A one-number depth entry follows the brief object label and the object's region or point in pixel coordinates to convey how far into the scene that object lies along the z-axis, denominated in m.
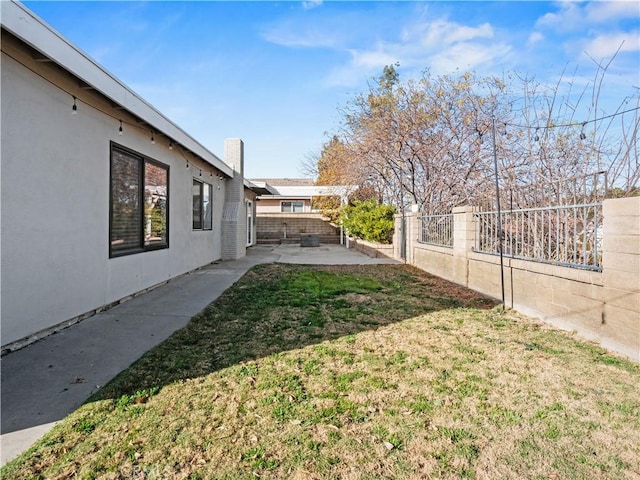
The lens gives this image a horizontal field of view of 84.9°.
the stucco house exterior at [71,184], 3.42
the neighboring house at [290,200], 22.70
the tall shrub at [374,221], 13.73
